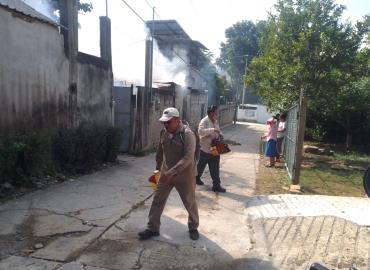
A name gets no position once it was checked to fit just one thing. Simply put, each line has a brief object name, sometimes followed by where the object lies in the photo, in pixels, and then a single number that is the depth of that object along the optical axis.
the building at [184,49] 27.34
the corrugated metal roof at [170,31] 26.33
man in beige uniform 4.44
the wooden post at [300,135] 7.87
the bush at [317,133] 19.23
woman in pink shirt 10.80
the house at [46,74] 6.67
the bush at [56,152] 6.25
